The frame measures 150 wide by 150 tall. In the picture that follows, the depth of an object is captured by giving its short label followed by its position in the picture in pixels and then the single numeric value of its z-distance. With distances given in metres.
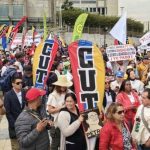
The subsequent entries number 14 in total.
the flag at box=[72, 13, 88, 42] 16.75
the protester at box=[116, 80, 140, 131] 8.27
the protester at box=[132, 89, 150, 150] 6.94
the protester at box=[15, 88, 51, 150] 6.21
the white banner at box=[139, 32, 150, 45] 17.00
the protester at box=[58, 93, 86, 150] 6.49
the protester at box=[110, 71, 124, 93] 9.95
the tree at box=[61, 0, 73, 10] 76.14
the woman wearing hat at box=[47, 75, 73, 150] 8.12
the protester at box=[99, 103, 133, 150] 6.13
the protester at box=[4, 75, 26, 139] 7.96
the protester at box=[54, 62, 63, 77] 11.85
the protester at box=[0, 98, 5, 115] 6.16
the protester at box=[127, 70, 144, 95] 10.10
